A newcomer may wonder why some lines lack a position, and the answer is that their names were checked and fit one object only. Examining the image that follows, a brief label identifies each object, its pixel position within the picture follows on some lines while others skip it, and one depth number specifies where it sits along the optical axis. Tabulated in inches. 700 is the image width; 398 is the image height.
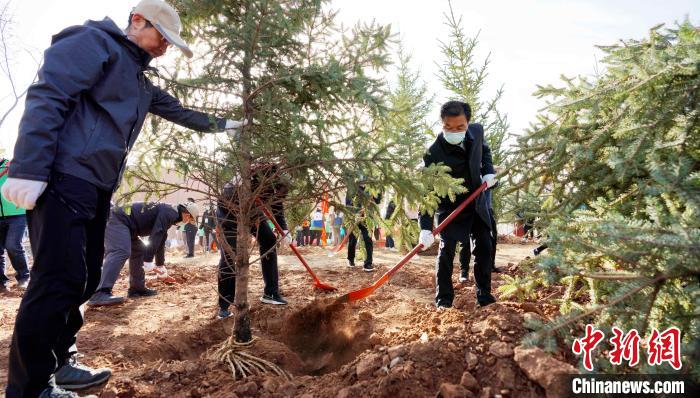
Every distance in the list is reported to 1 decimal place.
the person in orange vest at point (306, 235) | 633.6
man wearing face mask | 157.1
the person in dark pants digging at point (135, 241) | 212.1
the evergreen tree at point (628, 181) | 66.7
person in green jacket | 236.2
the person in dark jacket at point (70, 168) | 77.7
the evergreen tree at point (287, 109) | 116.1
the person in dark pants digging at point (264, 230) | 123.6
